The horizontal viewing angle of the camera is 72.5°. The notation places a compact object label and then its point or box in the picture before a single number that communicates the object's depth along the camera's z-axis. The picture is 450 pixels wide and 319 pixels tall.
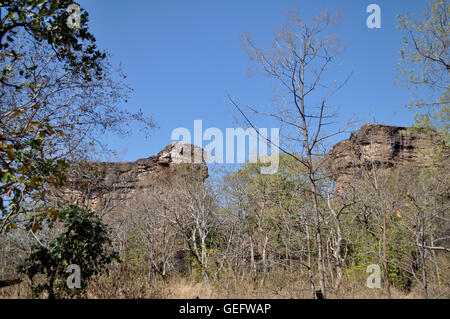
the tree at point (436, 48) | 8.26
